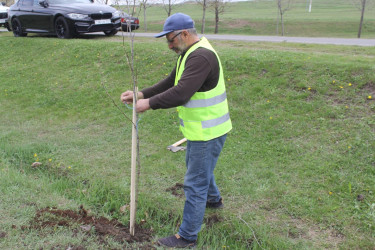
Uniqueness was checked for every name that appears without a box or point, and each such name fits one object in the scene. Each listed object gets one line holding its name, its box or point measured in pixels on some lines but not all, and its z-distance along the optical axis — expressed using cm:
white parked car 1931
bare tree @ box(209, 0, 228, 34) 2637
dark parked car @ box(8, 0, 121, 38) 1063
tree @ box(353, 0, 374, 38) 2282
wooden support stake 281
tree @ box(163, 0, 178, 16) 2737
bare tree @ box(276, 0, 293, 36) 2716
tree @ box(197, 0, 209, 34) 2406
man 256
